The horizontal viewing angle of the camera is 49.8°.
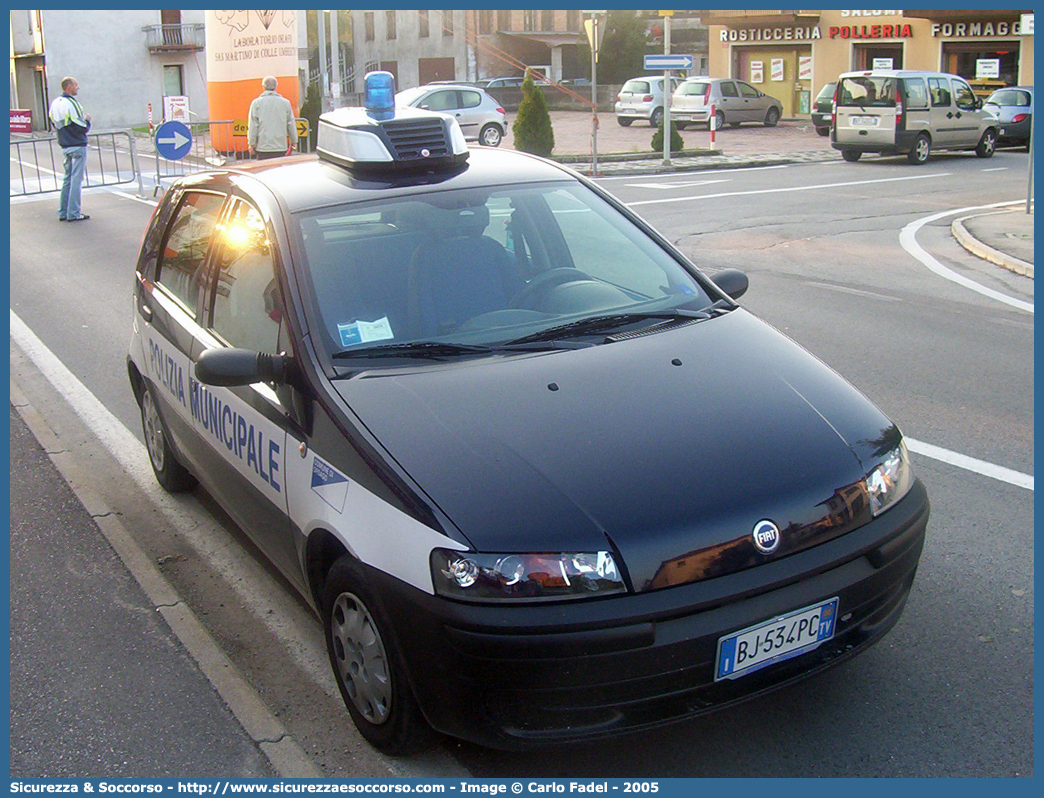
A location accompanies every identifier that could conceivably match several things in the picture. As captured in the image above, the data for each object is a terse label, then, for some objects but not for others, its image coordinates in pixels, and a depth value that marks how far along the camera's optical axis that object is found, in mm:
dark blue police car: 2834
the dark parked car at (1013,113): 28641
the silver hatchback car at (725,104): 35344
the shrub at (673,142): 26250
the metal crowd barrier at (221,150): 25000
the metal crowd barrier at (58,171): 21281
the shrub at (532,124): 24875
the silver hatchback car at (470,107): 29688
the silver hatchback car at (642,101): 37500
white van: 23766
